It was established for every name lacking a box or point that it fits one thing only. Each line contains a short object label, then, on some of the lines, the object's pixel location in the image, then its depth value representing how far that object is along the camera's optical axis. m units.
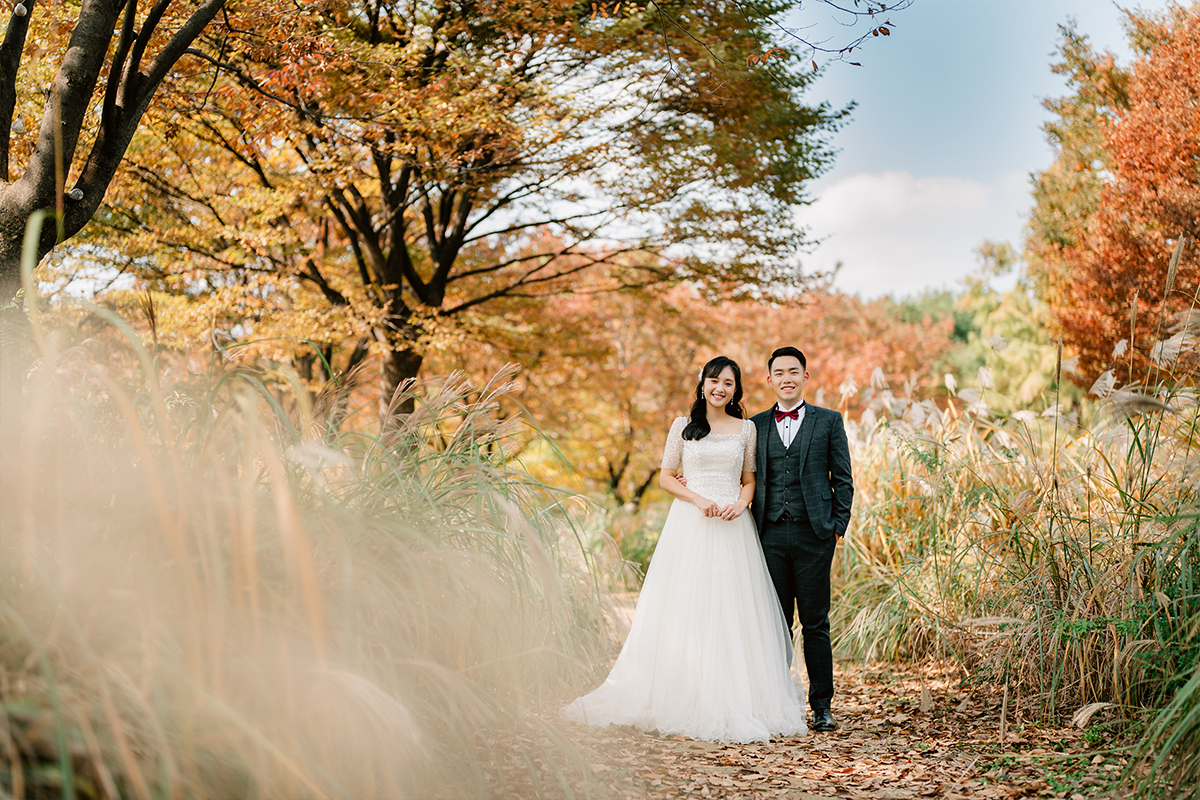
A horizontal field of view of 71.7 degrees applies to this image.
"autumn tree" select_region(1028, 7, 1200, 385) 10.84
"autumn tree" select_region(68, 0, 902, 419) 7.89
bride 4.00
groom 4.23
